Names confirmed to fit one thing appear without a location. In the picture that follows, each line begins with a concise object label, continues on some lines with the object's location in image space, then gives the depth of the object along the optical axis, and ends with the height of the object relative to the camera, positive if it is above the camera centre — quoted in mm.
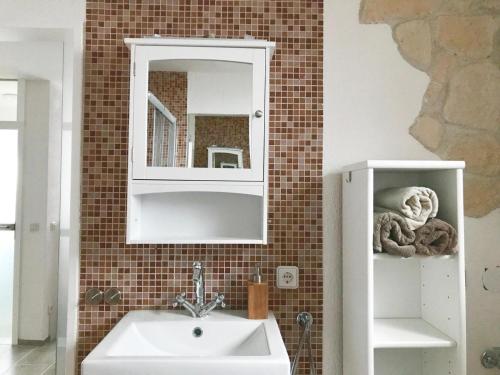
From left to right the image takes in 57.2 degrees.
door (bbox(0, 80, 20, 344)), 1934 +68
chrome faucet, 1652 -338
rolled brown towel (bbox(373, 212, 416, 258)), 1478 -87
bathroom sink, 1278 -430
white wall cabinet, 1570 +305
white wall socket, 1757 -266
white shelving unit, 1490 -301
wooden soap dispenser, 1639 -333
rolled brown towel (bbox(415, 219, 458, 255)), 1497 -96
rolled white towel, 1494 +12
